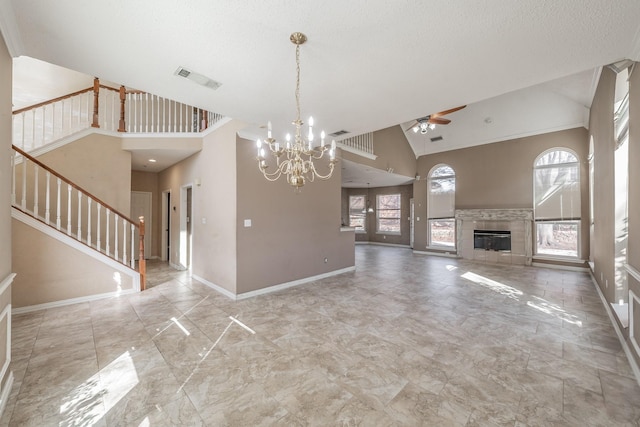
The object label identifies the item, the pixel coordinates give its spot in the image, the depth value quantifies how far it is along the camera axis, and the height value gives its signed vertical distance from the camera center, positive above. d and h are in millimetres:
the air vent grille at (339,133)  3971 +1289
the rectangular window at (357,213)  11492 +57
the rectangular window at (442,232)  8156 -588
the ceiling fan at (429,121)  5506 +2037
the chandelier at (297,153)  2215 +572
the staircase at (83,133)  3828 +1540
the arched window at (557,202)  6152 +296
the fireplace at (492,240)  6969 -714
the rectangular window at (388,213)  10609 +53
